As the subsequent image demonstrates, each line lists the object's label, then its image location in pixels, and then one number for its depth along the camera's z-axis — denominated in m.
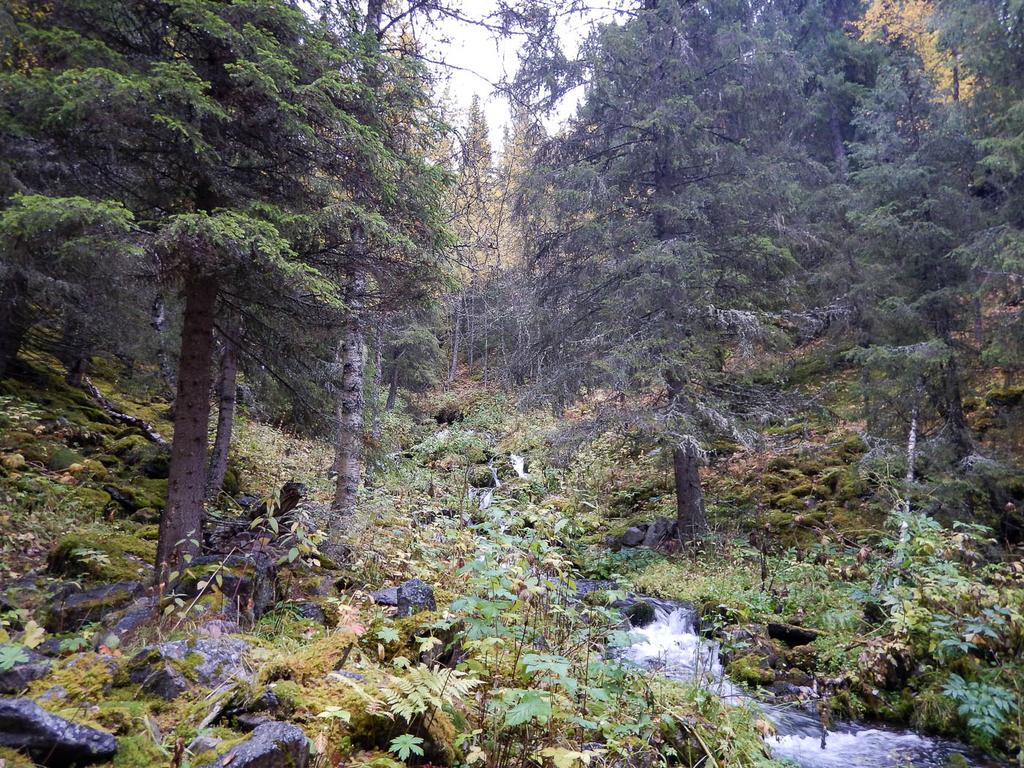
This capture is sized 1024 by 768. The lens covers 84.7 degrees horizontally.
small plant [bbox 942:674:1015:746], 4.91
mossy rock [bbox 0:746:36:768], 1.99
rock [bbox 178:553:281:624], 4.42
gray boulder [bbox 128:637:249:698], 2.79
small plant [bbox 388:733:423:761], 2.34
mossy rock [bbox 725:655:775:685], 6.26
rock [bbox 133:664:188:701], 2.77
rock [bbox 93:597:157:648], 3.67
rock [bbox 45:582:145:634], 4.68
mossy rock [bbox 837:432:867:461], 12.23
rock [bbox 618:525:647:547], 11.80
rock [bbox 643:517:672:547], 11.45
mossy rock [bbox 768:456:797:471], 13.00
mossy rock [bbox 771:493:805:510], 11.53
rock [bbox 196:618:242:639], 3.47
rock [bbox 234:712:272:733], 2.54
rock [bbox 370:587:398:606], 4.71
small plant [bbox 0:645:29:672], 2.36
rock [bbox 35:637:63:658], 3.57
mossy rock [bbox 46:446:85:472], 8.56
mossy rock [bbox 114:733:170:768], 2.22
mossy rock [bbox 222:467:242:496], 10.58
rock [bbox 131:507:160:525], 8.32
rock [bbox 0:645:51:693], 2.57
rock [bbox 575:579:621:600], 8.75
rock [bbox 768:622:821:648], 6.95
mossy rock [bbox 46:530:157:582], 6.00
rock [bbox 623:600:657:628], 8.07
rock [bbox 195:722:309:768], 2.16
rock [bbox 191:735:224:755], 2.28
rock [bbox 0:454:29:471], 7.93
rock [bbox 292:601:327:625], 4.76
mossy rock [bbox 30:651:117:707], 2.63
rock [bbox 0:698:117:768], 2.09
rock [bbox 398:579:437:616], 4.36
